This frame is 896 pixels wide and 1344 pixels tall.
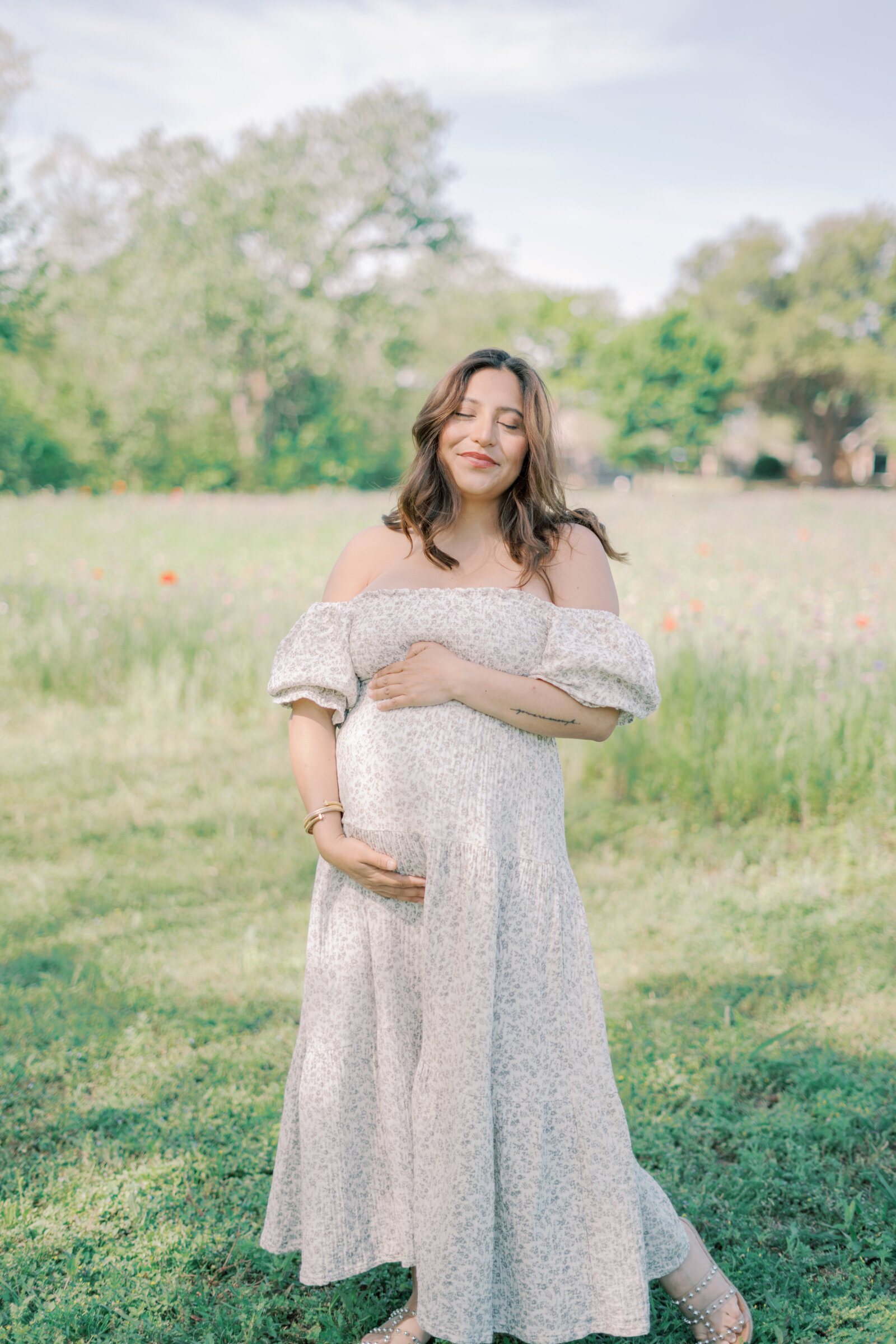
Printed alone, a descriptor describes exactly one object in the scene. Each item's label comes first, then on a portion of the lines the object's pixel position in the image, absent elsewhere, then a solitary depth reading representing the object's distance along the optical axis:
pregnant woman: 1.88
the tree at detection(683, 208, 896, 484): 50.84
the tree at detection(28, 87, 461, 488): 31.31
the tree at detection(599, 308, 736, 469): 51.47
